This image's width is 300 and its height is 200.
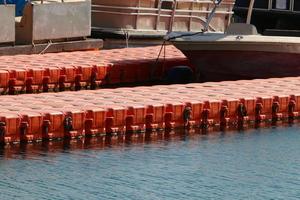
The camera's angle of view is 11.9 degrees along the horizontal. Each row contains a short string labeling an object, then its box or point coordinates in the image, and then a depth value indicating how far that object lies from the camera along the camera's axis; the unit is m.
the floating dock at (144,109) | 27.33
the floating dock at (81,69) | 34.34
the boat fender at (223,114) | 30.57
